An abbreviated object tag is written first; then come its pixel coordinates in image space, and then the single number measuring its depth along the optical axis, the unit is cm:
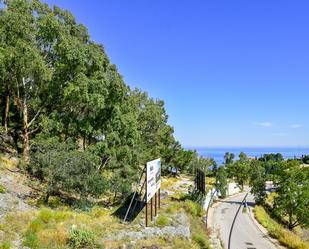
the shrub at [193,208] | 2411
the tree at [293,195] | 3418
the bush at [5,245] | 1090
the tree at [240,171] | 6064
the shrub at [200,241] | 1592
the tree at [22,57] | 1986
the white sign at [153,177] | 1634
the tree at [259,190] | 4316
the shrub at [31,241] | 1157
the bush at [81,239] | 1214
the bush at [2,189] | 1609
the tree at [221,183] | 4901
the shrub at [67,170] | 1814
